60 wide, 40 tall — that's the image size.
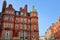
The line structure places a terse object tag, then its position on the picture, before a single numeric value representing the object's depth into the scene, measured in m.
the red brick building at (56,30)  74.69
